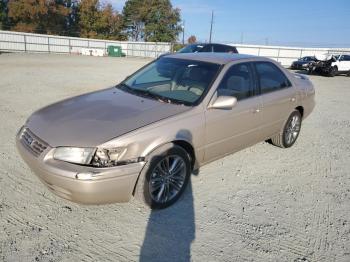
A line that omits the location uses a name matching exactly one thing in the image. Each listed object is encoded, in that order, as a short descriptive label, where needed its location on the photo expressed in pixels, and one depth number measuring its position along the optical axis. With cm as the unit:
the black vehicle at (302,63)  2881
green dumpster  4538
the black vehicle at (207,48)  1505
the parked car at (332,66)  2319
